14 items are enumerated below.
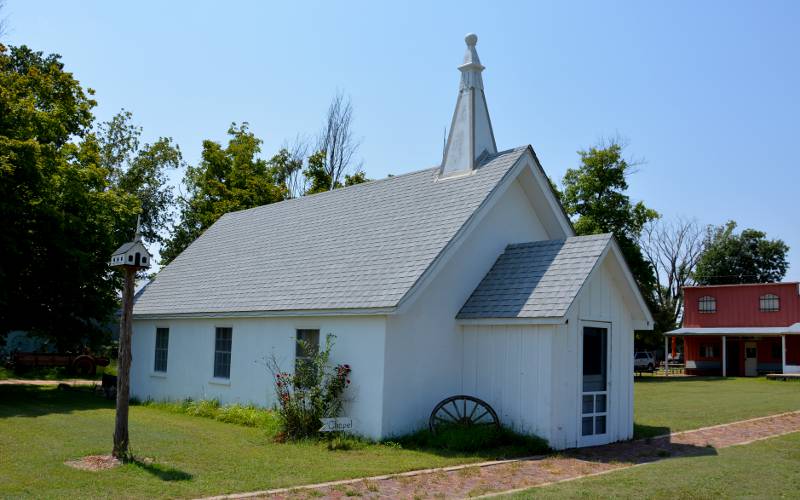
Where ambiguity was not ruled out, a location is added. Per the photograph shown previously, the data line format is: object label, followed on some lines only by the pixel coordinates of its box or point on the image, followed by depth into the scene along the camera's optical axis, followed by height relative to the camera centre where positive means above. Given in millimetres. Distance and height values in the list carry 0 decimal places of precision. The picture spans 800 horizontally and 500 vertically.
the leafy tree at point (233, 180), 39156 +7673
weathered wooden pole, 10859 -891
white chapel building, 13055 +328
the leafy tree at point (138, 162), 45062 +9751
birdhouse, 11547 +953
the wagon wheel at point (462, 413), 13219 -1673
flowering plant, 13180 -1394
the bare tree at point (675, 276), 67375 +5150
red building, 43719 +217
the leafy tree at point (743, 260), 66500 +6794
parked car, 51062 -2295
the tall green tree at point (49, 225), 20703 +2689
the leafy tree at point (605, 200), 41000 +7486
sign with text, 12805 -1869
